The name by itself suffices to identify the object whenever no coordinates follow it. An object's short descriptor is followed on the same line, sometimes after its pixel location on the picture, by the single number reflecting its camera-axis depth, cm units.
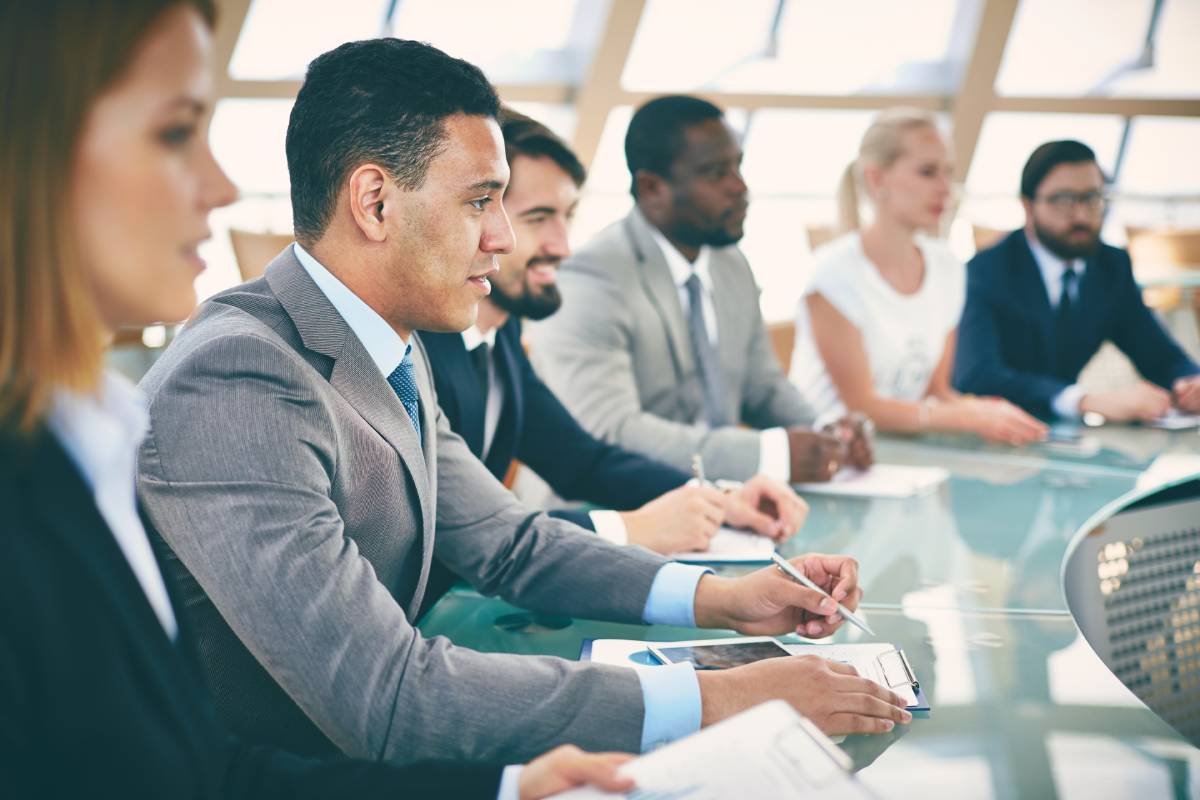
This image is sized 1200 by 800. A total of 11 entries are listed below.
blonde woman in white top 349
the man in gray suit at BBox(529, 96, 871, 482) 261
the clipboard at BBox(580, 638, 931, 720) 122
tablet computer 131
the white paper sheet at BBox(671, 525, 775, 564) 180
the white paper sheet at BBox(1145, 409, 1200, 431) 304
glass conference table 106
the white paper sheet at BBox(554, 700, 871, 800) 86
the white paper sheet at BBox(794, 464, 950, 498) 229
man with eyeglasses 368
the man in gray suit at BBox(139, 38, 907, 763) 106
